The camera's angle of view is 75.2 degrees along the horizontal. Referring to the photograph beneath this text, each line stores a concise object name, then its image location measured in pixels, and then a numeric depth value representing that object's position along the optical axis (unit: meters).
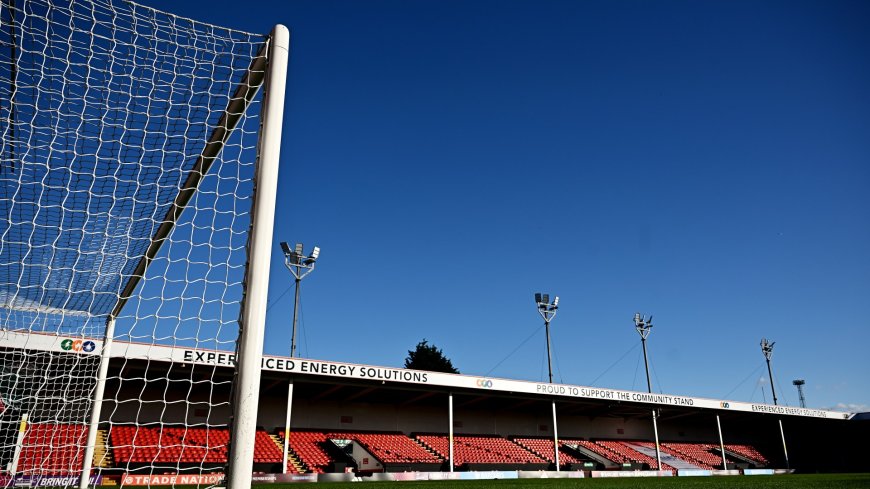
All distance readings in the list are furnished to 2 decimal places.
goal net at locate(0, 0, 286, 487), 3.90
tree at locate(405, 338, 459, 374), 46.81
